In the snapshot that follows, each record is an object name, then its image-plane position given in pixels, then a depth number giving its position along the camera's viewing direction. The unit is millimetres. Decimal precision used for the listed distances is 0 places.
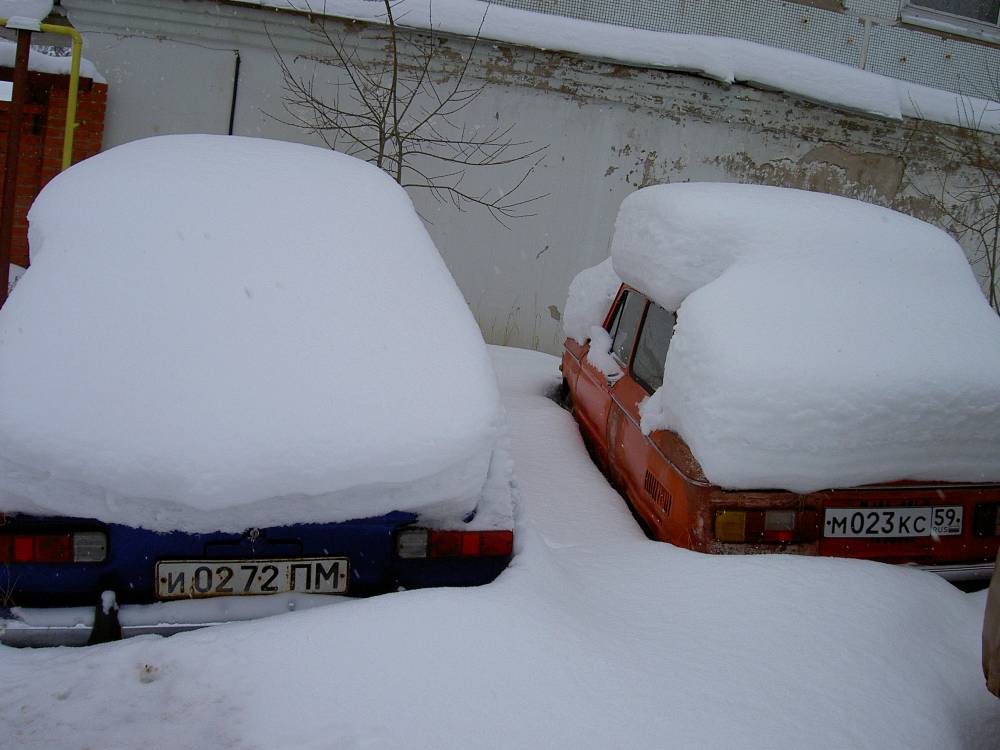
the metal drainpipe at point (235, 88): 7465
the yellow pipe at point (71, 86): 5371
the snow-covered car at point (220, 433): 2107
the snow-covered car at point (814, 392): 2912
